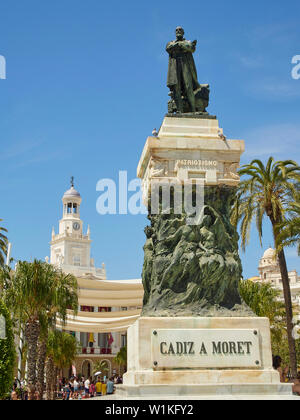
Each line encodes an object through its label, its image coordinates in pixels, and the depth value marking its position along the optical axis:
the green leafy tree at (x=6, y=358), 23.22
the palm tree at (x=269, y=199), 26.09
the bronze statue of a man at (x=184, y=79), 13.10
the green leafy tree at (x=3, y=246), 39.22
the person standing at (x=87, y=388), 42.64
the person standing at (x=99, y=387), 35.73
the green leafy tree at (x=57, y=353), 45.28
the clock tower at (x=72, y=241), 118.25
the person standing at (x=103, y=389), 37.79
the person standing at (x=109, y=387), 29.48
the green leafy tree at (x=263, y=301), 34.09
